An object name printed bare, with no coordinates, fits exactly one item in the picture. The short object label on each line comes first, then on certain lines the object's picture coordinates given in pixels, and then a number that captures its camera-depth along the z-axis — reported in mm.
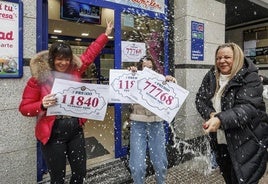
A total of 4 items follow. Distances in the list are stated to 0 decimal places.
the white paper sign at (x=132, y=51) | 3246
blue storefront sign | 3886
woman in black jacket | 1540
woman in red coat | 1672
